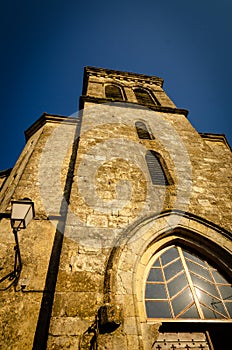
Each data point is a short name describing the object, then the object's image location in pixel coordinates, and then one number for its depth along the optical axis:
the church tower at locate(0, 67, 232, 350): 2.97
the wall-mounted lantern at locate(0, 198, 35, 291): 3.20
